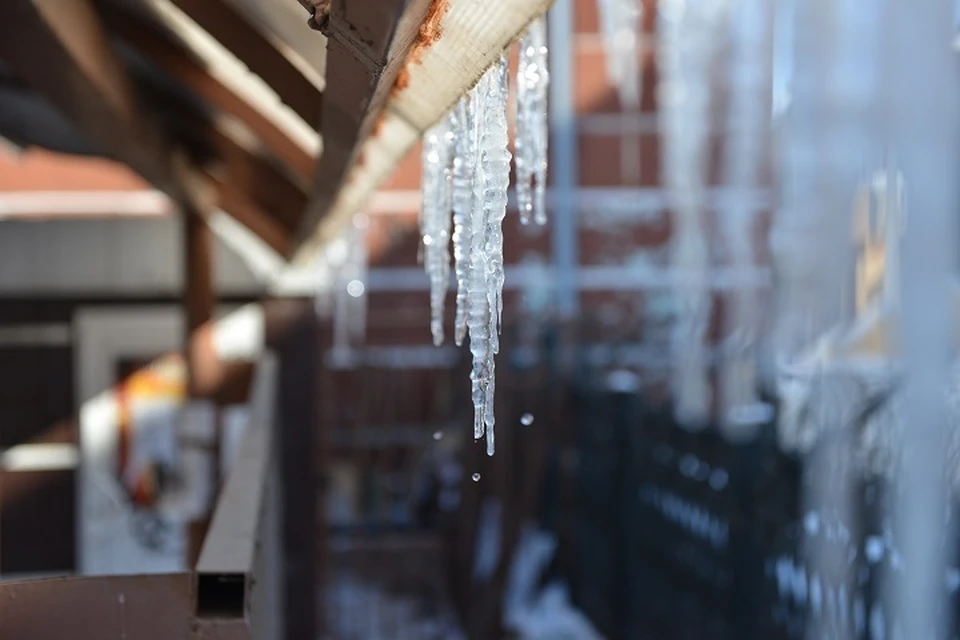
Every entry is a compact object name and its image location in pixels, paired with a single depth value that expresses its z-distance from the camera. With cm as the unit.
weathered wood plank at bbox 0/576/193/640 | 175
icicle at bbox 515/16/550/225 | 236
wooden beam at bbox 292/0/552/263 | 133
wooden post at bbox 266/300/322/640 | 611
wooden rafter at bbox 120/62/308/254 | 495
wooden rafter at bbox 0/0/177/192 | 236
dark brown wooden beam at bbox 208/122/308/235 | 525
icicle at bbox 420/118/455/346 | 241
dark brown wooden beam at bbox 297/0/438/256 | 127
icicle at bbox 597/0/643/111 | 804
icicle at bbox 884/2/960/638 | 413
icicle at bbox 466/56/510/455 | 185
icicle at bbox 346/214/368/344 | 1545
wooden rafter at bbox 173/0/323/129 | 262
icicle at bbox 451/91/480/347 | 220
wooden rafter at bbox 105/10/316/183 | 362
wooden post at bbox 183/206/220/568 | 614
